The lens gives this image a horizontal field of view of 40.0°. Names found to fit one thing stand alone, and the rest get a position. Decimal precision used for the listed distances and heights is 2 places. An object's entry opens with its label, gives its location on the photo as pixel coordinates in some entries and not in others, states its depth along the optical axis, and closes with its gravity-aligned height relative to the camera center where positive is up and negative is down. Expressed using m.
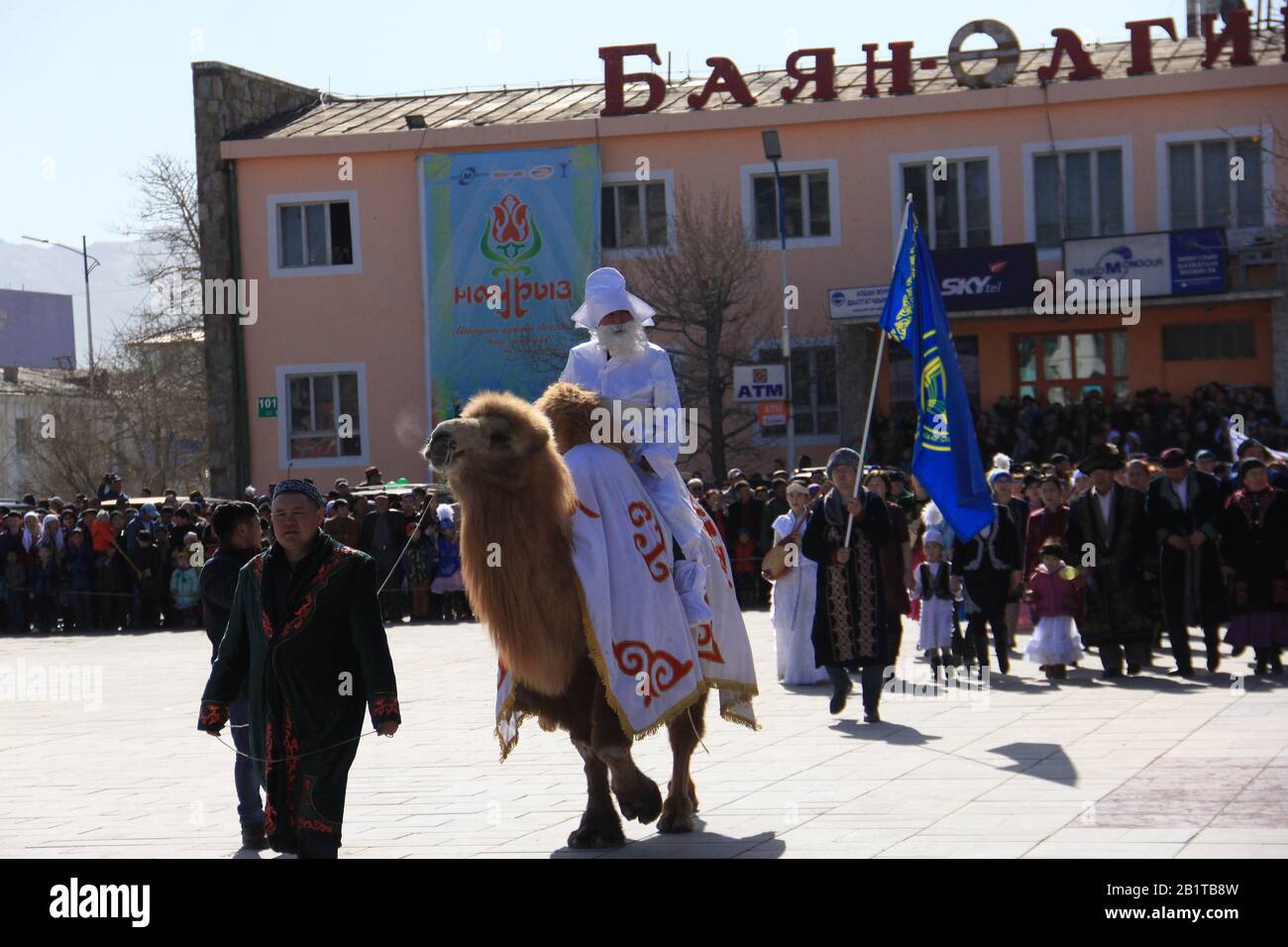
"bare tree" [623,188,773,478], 32.25 +2.07
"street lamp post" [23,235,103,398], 52.67 +5.34
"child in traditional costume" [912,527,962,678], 15.91 -1.84
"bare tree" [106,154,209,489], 49.91 +1.72
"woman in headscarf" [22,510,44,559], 27.16 -1.43
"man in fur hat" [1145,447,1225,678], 15.02 -1.32
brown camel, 7.69 -0.69
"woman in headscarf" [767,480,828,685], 15.30 -1.79
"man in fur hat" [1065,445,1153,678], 15.14 -1.40
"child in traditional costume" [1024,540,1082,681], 15.37 -1.91
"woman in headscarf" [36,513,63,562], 26.78 -1.45
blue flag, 12.17 -0.03
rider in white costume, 8.60 +0.15
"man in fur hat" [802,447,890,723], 12.34 -1.21
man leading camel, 7.10 -1.00
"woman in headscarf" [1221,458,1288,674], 14.62 -1.43
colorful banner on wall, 34.47 +3.07
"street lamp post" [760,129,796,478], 29.48 +3.44
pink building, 32.16 +3.80
